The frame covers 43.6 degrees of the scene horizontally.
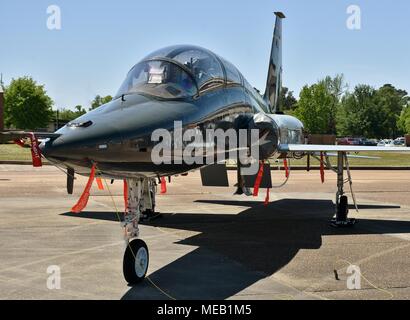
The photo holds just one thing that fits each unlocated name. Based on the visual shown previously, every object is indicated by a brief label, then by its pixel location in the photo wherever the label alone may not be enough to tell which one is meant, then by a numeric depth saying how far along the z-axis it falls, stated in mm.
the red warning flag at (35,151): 6695
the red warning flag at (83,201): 6419
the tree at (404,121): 114312
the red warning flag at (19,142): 6952
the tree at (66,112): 143625
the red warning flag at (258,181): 10716
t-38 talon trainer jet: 6180
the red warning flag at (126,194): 7301
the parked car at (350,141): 87562
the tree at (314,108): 105125
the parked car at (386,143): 100062
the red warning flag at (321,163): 13591
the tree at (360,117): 115938
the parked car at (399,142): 98850
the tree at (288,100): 167625
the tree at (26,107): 86500
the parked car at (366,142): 92281
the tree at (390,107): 117750
